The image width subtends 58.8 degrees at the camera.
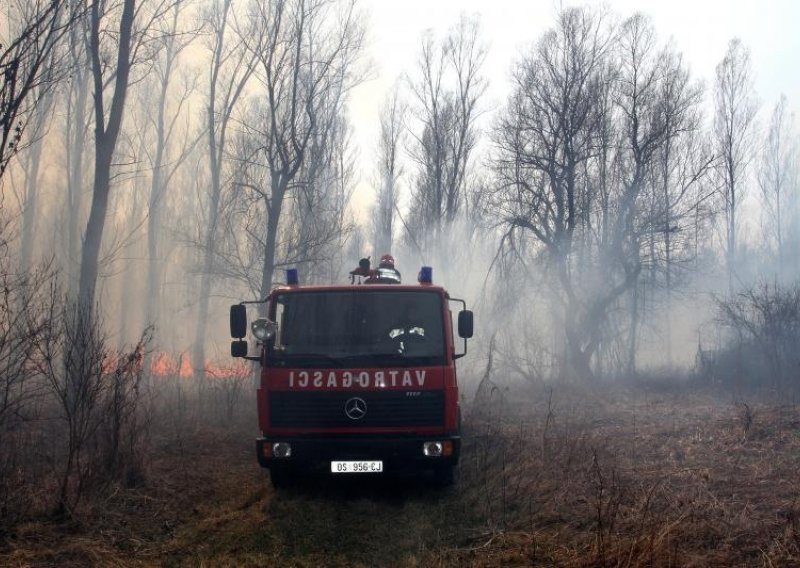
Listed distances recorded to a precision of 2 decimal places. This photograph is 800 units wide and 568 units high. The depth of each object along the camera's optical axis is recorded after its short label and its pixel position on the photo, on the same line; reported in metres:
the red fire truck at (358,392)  7.71
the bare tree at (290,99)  16.42
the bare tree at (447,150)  31.98
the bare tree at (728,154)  30.89
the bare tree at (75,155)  27.57
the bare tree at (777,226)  38.59
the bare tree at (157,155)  30.09
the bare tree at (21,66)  6.50
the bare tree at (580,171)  21.91
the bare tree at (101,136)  12.30
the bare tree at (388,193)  35.12
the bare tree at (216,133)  24.83
